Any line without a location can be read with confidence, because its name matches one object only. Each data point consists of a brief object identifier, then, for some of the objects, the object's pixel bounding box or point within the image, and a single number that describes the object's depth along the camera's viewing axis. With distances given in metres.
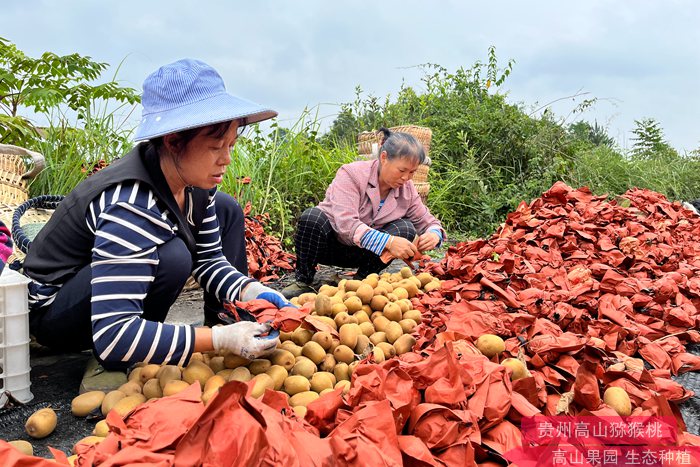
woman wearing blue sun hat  1.54
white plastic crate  1.70
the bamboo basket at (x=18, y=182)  3.00
